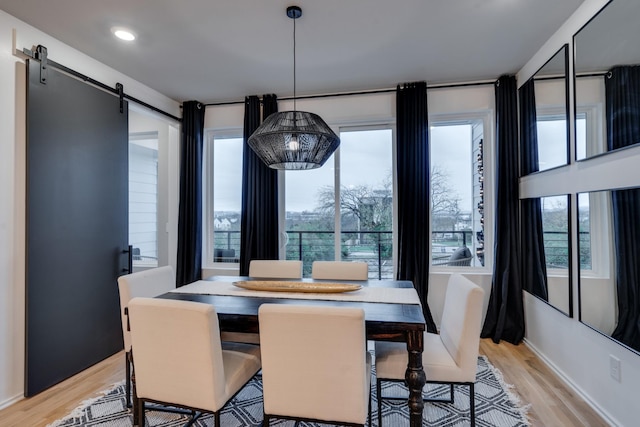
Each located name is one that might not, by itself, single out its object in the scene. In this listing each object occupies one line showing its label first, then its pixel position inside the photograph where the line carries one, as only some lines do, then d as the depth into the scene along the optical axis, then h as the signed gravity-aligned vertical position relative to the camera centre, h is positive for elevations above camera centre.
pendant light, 2.18 +0.50
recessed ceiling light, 2.67 +1.44
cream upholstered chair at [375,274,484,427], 1.93 -0.81
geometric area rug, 2.20 -1.27
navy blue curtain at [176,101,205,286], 4.23 +0.17
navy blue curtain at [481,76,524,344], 3.51 -0.12
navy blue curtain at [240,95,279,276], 4.04 +0.19
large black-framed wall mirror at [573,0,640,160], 1.85 +0.80
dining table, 1.83 -0.51
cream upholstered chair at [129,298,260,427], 1.65 -0.66
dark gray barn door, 2.57 -0.03
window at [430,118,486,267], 3.91 +0.25
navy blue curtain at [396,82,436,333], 3.72 +0.31
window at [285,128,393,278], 4.09 +0.15
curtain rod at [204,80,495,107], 3.75 +1.43
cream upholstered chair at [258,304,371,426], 1.54 -0.65
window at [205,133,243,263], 4.45 +0.31
